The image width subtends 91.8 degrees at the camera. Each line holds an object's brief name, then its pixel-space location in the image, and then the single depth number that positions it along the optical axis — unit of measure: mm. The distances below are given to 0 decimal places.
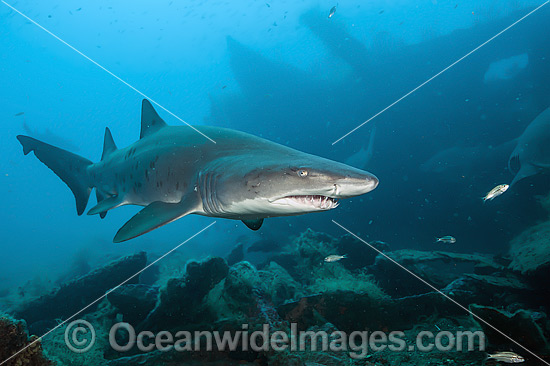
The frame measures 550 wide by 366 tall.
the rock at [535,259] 4949
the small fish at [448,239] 7896
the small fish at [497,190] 6512
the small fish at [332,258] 7275
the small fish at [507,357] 2742
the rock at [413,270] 6141
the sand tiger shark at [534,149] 10133
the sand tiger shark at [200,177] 2480
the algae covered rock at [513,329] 2922
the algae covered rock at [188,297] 4574
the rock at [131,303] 5293
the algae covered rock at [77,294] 8000
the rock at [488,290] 4961
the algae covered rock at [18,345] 2531
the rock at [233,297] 4617
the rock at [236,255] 14336
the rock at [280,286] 6698
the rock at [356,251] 8188
